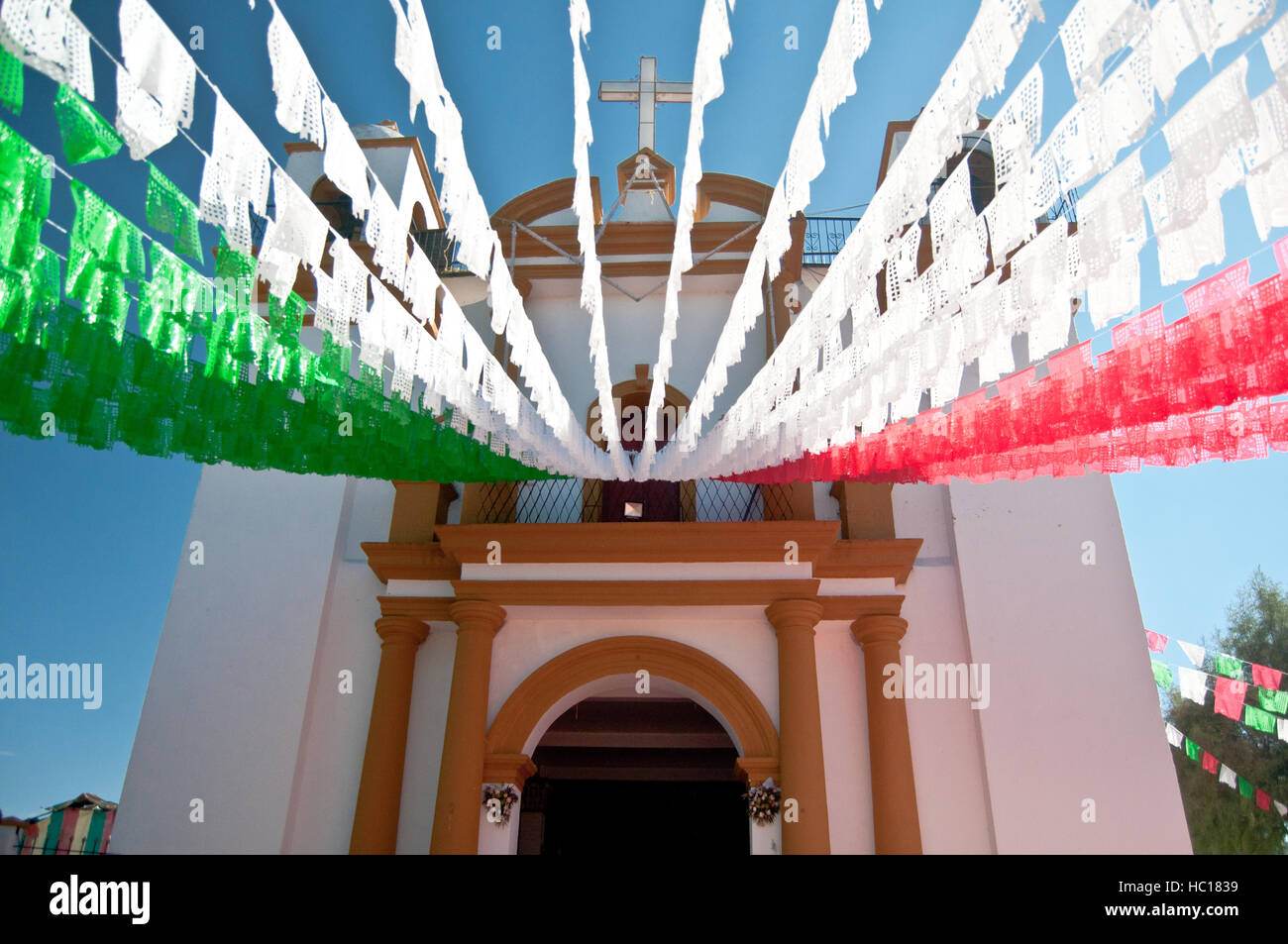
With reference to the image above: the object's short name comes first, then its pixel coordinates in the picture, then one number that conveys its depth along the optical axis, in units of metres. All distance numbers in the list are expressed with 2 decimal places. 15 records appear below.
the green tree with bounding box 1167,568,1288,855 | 13.08
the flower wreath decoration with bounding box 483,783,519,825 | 6.78
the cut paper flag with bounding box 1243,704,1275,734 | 7.43
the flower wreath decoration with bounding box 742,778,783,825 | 6.57
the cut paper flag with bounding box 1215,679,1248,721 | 7.51
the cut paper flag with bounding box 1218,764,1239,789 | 7.94
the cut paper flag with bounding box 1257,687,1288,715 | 7.55
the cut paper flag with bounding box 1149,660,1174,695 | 8.19
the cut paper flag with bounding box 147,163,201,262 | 2.49
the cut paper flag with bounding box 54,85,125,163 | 2.09
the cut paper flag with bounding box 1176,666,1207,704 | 7.56
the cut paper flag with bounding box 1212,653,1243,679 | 7.59
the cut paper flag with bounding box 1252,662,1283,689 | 7.23
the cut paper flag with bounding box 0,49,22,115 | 1.95
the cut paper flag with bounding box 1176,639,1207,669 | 7.45
